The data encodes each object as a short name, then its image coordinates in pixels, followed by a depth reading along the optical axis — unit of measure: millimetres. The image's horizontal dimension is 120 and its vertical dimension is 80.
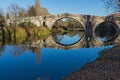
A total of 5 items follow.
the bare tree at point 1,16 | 28658
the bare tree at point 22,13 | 31131
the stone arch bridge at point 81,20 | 26691
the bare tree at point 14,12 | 30154
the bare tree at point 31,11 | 32276
